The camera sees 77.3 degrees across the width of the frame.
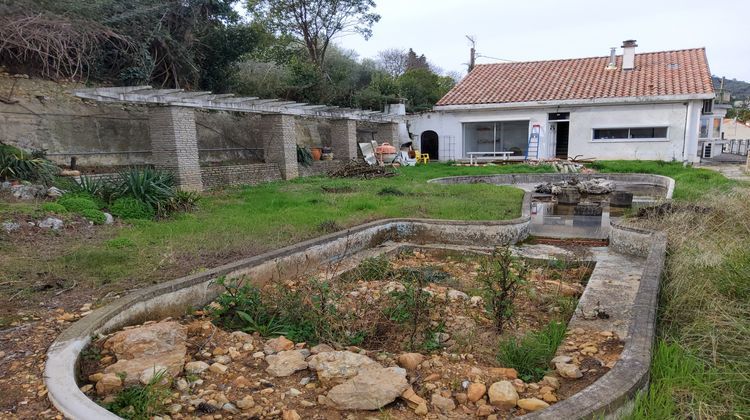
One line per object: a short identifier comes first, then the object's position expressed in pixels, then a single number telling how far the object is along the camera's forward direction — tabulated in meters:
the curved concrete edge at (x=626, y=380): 2.36
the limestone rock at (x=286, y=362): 3.21
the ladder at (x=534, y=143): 21.47
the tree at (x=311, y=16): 24.77
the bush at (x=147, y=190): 8.30
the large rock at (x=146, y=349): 3.07
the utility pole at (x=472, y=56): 40.06
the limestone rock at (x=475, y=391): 2.88
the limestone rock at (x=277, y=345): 3.52
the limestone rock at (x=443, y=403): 2.78
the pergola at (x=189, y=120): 10.72
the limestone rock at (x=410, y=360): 3.27
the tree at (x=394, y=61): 44.28
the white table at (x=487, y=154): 21.45
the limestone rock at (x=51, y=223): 6.52
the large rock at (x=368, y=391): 2.79
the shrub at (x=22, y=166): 8.40
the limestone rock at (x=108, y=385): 2.89
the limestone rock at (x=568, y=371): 3.09
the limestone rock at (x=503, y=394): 2.78
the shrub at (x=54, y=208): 6.98
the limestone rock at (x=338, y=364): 3.09
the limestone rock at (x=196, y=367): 3.20
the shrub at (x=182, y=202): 8.47
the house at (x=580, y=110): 18.92
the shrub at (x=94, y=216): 7.22
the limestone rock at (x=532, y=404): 2.71
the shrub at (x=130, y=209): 7.82
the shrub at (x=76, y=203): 7.34
